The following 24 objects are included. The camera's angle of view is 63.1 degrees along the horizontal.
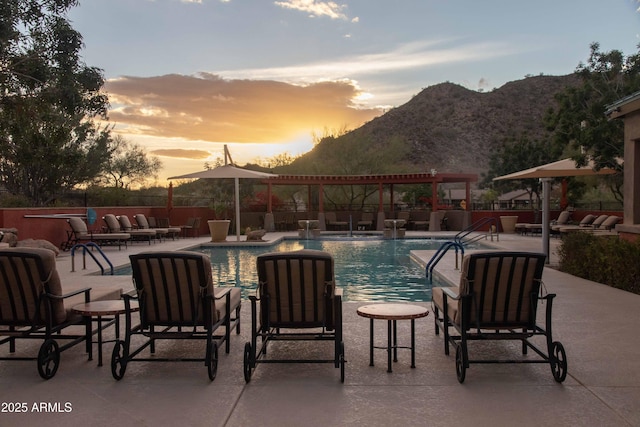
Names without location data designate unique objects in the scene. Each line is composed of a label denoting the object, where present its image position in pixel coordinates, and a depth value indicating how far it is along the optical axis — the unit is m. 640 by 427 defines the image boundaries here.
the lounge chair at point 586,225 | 16.05
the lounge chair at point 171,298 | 3.83
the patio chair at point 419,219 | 23.45
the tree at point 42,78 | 11.84
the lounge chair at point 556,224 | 18.23
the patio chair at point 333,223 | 23.65
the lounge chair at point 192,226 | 19.31
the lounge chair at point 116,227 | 15.70
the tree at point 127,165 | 38.62
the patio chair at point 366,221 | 23.66
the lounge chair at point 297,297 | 3.85
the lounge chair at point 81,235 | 14.07
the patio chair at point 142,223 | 17.70
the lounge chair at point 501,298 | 3.77
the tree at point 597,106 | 13.09
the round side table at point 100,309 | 4.05
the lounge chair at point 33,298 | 3.81
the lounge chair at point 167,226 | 17.78
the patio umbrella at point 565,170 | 14.31
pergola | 23.02
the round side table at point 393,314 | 3.89
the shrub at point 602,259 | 7.48
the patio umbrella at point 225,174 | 16.56
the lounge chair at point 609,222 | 15.25
